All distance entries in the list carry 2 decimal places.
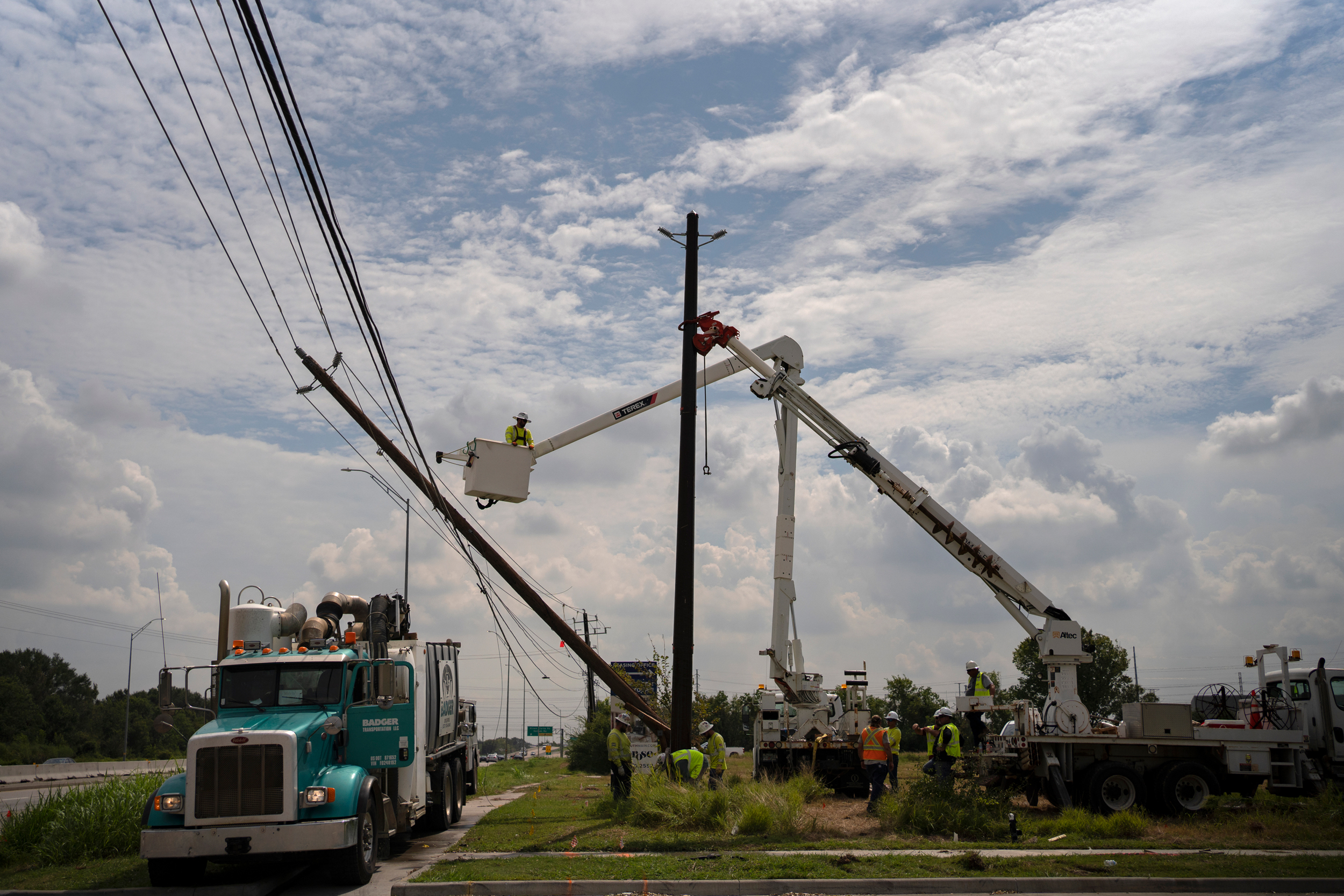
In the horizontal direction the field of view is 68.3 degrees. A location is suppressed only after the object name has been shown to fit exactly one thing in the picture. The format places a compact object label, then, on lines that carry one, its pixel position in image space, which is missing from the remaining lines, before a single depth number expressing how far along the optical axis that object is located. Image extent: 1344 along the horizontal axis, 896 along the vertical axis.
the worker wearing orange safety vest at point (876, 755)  15.50
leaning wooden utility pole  16.73
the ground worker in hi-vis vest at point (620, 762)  17.53
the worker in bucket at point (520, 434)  18.80
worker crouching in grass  15.90
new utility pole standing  16.59
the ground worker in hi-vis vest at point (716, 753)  17.19
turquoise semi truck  10.40
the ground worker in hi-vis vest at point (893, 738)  17.30
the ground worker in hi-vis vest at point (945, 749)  15.99
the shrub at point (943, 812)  13.55
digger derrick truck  16.23
